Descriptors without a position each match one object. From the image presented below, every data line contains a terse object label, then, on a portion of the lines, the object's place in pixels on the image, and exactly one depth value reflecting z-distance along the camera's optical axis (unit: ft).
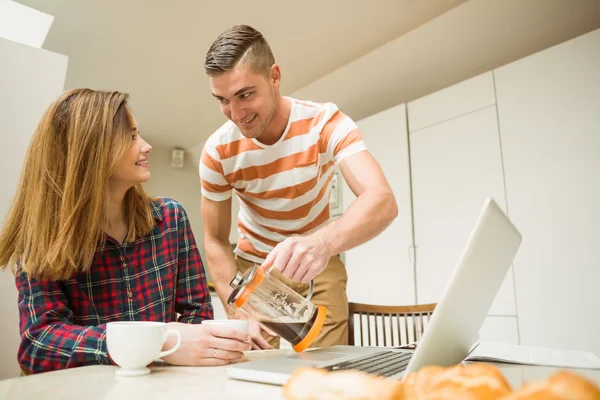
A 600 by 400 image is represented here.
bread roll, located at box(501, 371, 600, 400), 0.68
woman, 2.30
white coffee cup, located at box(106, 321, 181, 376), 1.78
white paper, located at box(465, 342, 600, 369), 2.07
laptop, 1.40
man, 3.72
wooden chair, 4.04
